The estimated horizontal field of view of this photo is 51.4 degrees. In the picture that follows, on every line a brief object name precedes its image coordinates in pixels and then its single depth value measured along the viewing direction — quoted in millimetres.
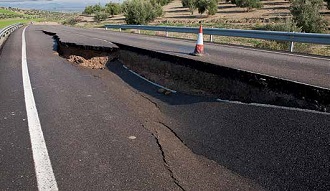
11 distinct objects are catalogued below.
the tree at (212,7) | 59219
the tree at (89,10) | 129788
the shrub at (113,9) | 100556
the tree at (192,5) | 64750
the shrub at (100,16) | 84438
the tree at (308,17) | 26219
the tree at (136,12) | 49969
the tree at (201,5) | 60125
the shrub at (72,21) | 85594
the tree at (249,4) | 56375
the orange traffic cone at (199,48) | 10719
